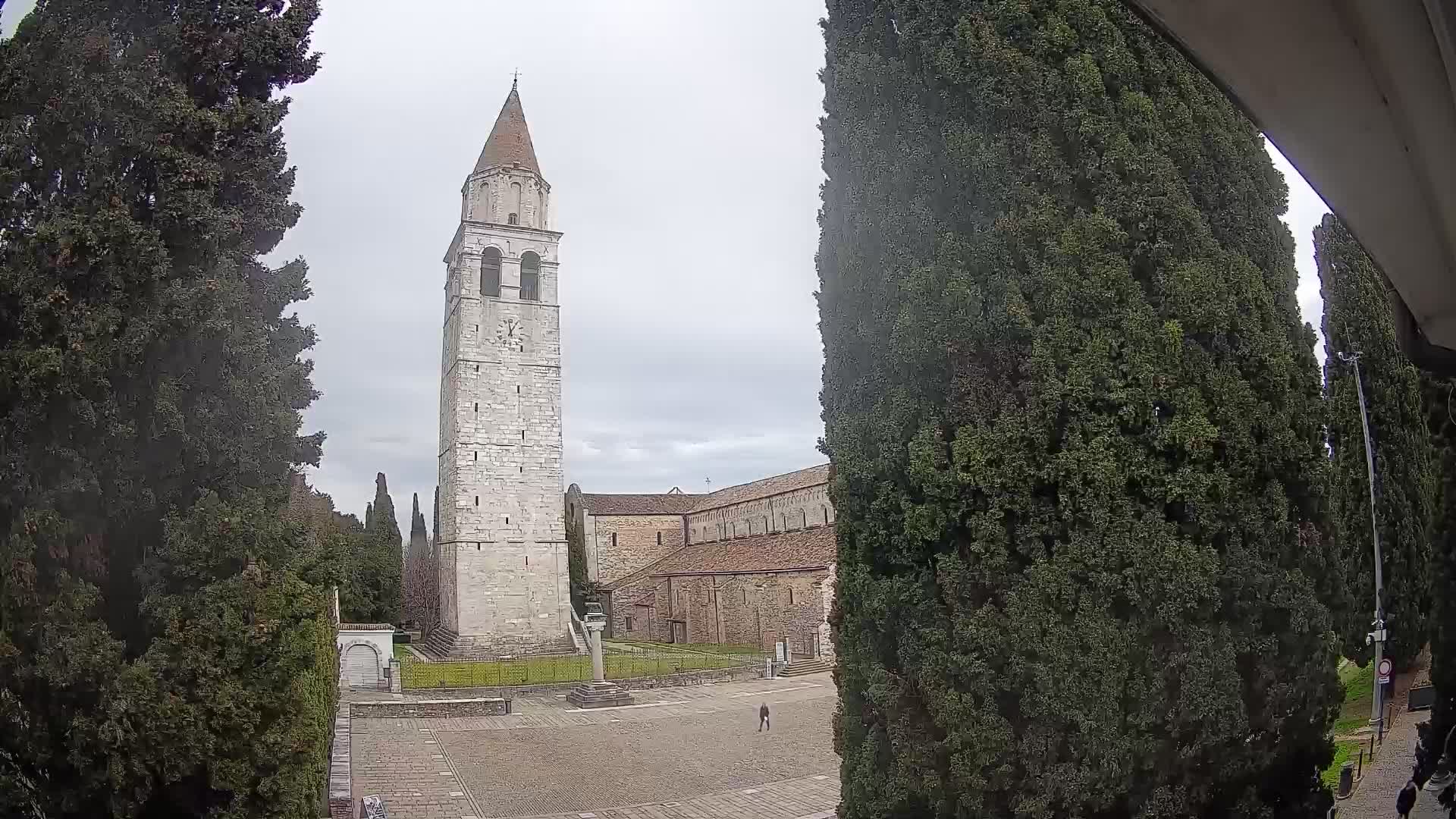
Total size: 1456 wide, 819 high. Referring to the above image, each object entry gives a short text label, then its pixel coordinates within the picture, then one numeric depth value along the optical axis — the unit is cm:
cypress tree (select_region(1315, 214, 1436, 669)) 1355
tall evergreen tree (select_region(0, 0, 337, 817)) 525
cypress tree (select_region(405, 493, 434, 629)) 4128
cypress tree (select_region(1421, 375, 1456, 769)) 962
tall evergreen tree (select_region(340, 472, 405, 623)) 3728
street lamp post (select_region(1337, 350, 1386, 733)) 1184
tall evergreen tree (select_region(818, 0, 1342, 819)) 516
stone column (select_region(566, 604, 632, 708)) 2302
